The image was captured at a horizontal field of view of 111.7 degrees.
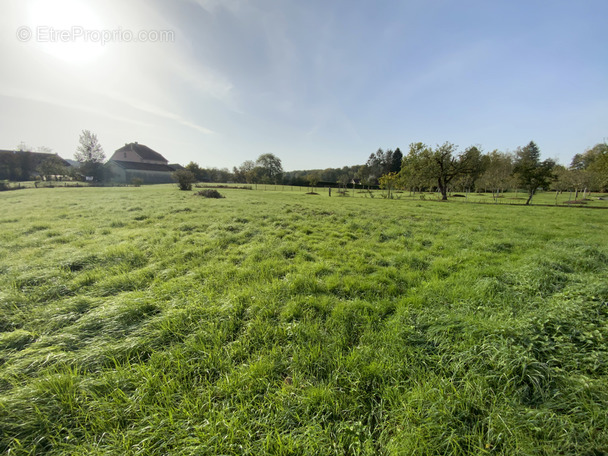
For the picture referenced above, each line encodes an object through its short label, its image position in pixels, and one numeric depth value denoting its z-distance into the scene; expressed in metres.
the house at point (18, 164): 46.31
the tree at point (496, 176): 27.47
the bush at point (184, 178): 29.05
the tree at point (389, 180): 35.34
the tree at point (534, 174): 23.95
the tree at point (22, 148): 59.27
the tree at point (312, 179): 52.67
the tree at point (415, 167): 29.50
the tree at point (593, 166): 19.78
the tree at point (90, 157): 45.39
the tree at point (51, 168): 44.76
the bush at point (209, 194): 22.38
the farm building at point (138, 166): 49.56
